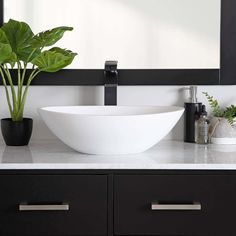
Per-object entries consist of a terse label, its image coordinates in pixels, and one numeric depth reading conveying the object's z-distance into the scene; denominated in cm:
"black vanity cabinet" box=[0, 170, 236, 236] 181
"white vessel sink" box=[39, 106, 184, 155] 185
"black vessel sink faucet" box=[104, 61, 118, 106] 216
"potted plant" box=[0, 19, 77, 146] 203
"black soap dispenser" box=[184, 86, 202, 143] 219
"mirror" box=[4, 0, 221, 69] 222
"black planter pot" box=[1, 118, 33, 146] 207
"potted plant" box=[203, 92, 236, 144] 217
